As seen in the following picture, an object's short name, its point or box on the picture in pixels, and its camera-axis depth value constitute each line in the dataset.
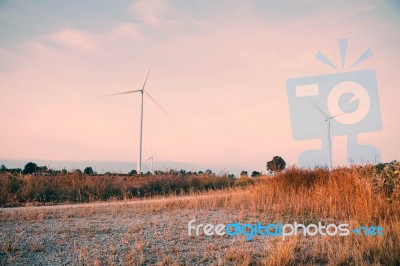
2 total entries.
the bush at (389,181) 10.09
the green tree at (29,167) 38.83
